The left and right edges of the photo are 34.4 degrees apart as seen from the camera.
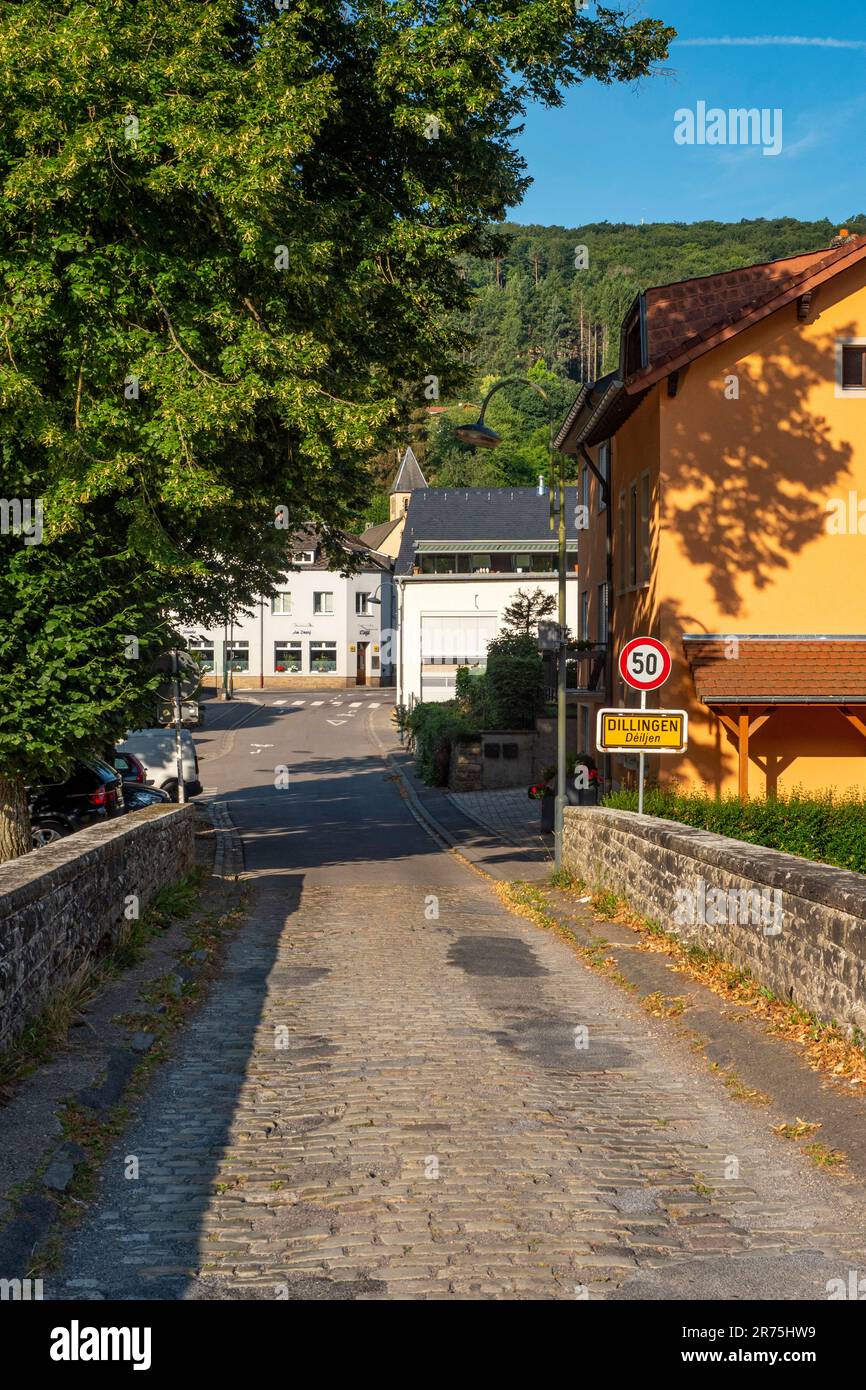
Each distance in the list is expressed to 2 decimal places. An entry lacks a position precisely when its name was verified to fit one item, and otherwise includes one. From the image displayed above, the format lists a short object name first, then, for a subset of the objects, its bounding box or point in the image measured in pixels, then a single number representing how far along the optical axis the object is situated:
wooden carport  22.11
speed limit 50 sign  16.31
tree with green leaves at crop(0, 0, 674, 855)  14.03
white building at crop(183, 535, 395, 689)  90.44
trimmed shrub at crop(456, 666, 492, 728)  43.91
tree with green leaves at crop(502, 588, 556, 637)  47.69
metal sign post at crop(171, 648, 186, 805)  25.84
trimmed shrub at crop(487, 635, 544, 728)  41.69
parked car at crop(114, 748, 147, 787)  31.02
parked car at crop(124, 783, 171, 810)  26.22
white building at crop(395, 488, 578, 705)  66.88
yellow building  22.91
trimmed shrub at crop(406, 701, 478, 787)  40.78
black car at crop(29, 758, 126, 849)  22.41
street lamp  19.41
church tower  120.19
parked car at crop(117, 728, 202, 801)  35.28
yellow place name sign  16.14
